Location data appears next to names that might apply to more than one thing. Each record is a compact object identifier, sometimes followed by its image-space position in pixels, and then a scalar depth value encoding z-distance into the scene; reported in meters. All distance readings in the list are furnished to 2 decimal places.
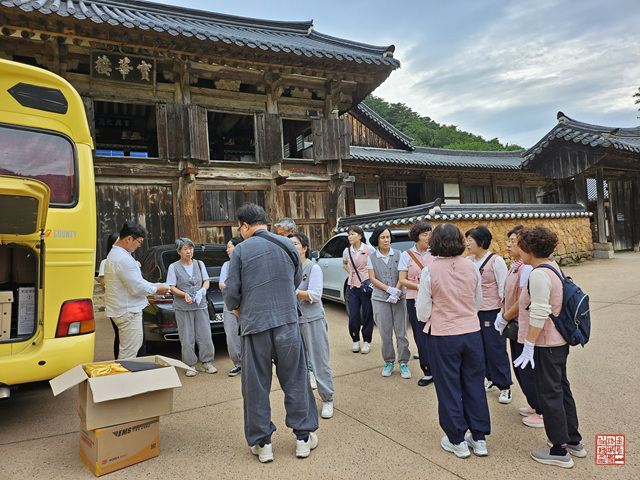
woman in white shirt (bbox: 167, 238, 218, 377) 4.52
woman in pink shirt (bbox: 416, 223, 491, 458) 2.65
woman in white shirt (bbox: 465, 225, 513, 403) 3.51
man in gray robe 2.69
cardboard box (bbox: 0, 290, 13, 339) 3.33
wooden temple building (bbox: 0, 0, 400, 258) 7.75
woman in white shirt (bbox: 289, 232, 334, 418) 3.42
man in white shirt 3.84
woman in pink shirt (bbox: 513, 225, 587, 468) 2.46
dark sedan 4.97
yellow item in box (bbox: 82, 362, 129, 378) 2.69
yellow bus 3.12
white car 6.71
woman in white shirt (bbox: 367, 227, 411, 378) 4.29
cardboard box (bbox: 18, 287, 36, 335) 3.34
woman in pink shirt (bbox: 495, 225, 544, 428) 3.01
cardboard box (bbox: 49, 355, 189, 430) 2.49
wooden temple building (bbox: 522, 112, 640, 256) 11.85
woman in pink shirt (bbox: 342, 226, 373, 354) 5.27
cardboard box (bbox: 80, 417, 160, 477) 2.53
